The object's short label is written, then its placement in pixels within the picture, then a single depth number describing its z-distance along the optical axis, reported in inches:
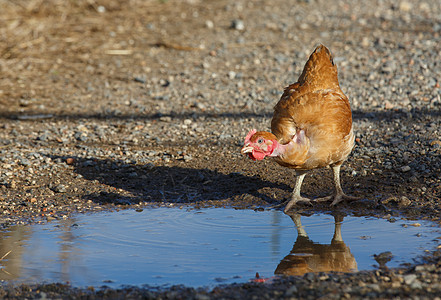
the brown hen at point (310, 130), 408.8
